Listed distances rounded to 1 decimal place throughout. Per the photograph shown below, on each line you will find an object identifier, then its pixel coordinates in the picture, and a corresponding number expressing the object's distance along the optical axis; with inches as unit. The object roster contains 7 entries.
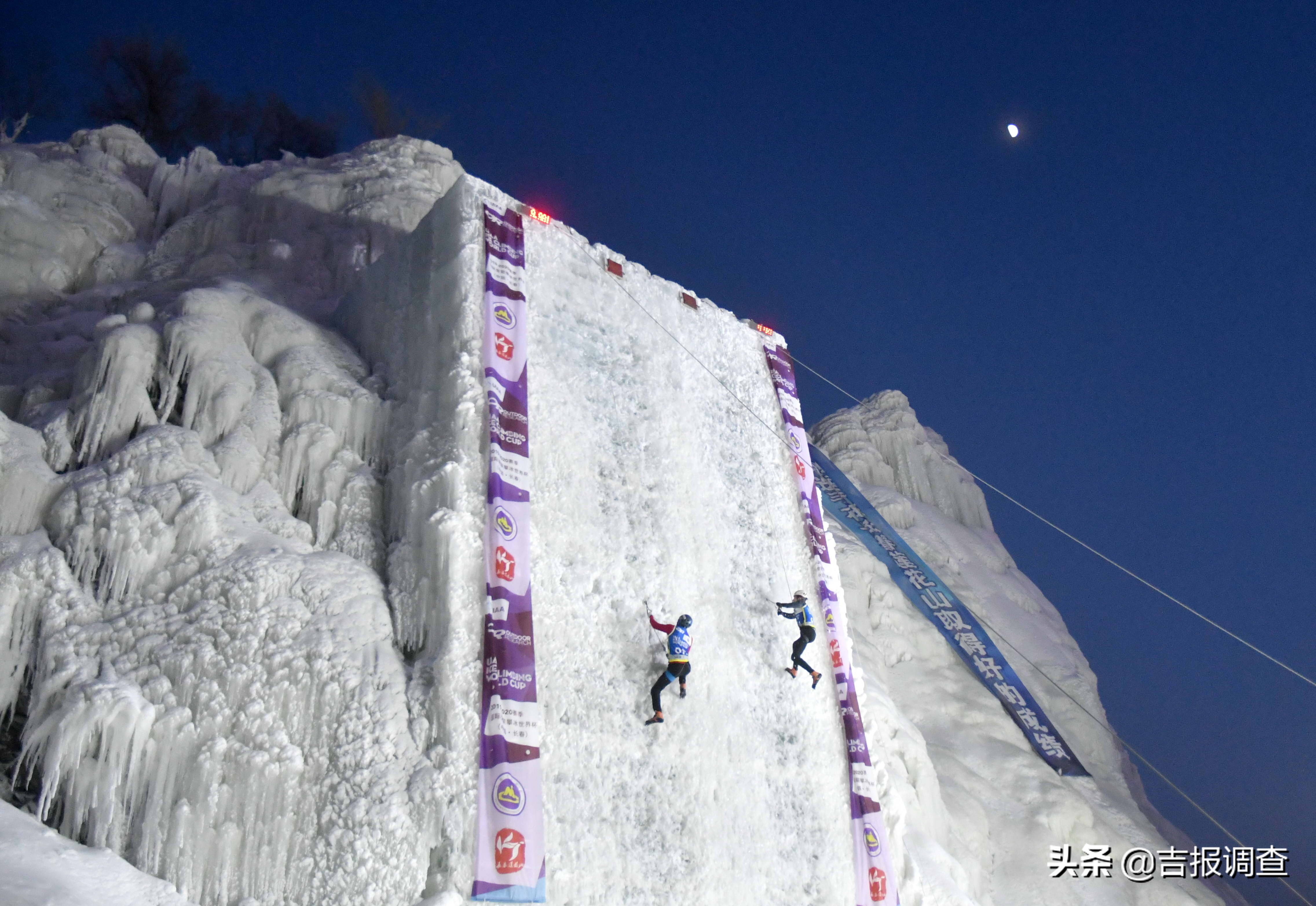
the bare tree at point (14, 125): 695.3
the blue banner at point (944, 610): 566.9
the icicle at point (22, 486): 272.4
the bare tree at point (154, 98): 851.4
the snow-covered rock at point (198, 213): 493.7
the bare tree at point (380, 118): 852.6
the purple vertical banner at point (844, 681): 347.3
